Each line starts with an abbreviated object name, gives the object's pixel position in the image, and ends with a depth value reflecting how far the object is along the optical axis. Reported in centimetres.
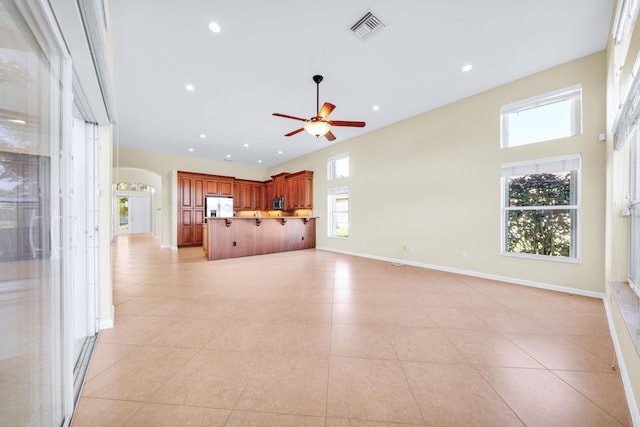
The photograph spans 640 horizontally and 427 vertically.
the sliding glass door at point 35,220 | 79
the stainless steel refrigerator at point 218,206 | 822
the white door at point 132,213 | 1243
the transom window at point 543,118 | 325
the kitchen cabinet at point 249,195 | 908
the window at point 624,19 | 177
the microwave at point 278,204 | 862
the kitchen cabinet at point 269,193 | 928
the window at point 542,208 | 327
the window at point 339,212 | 662
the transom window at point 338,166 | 662
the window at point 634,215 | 189
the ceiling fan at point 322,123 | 324
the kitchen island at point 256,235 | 571
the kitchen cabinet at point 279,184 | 855
